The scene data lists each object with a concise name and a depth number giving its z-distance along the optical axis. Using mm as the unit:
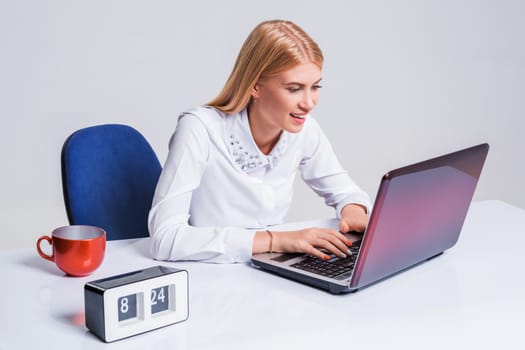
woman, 1538
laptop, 1283
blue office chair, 1952
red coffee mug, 1385
